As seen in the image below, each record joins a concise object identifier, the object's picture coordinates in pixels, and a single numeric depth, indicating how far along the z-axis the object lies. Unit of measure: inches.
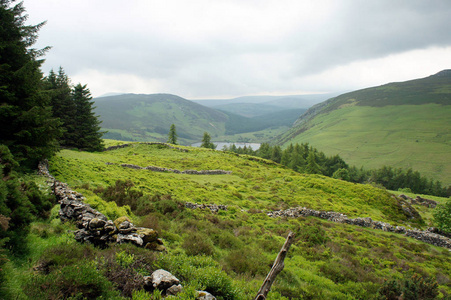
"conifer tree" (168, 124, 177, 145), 3225.9
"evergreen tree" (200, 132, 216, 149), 3406.7
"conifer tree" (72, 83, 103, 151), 1513.3
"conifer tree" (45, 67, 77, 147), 1402.6
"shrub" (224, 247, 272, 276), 355.9
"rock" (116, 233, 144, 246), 306.9
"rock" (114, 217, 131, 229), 342.9
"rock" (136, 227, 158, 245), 328.4
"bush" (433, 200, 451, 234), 870.0
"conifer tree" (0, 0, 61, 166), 530.0
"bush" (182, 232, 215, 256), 369.2
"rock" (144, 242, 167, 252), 318.1
